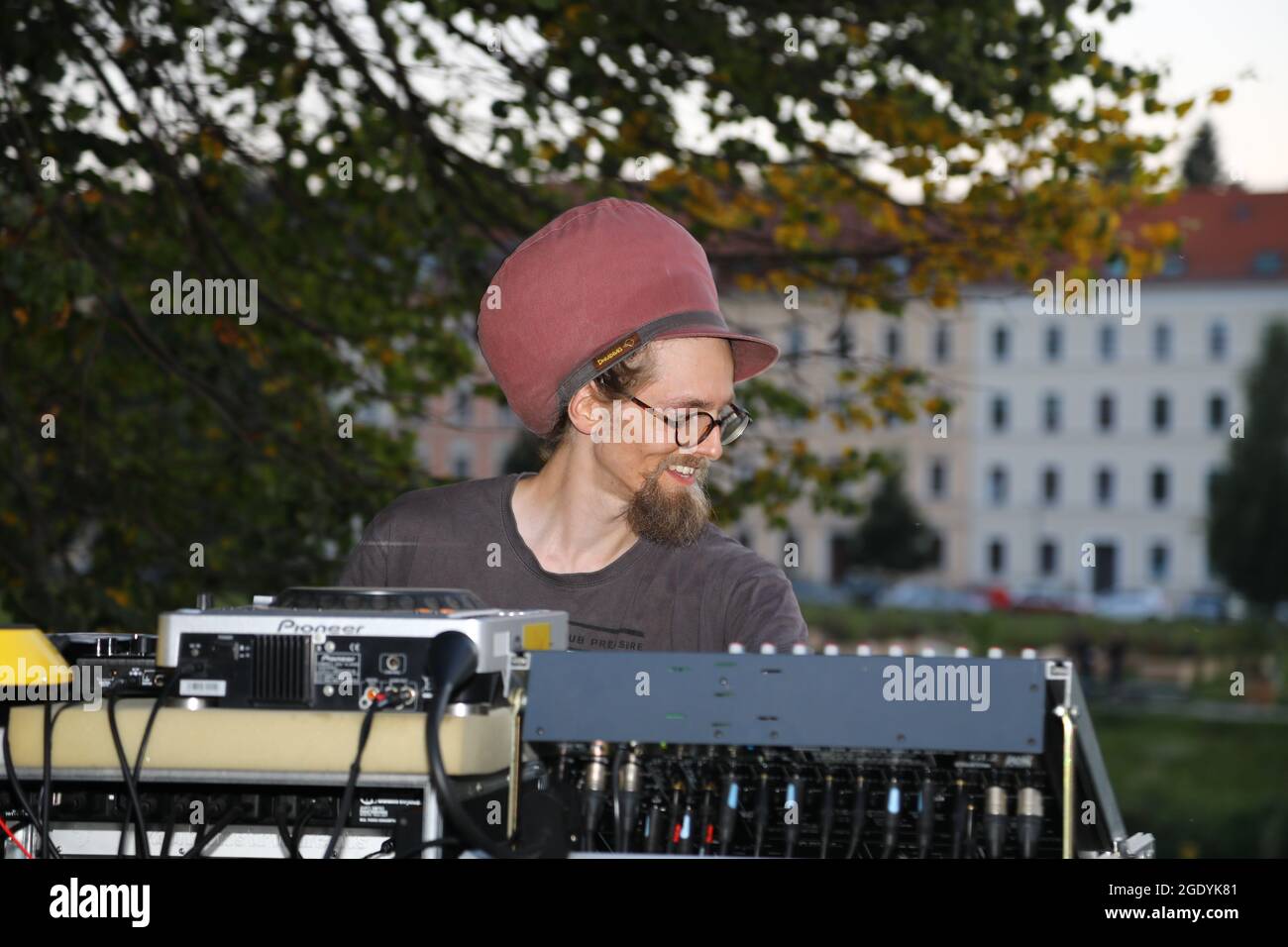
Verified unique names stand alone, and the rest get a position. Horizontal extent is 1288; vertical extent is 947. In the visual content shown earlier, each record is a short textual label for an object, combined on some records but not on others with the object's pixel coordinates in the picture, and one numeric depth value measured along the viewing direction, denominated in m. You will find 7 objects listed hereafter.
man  2.56
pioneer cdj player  1.92
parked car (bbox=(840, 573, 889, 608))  69.44
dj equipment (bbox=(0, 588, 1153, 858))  1.77
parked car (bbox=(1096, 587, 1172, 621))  70.12
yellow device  2.05
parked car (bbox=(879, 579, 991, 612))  70.56
